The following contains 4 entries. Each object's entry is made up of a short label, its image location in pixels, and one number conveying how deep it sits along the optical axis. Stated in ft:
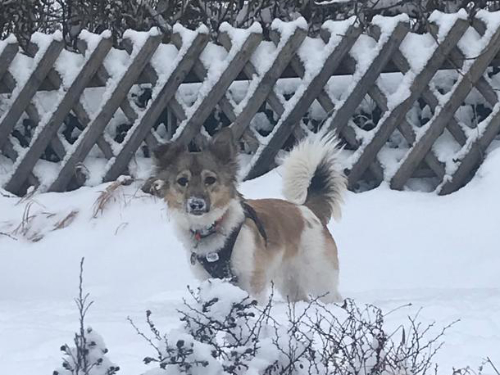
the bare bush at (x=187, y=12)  25.80
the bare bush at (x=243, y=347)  6.86
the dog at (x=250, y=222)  16.79
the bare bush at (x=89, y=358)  7.11
